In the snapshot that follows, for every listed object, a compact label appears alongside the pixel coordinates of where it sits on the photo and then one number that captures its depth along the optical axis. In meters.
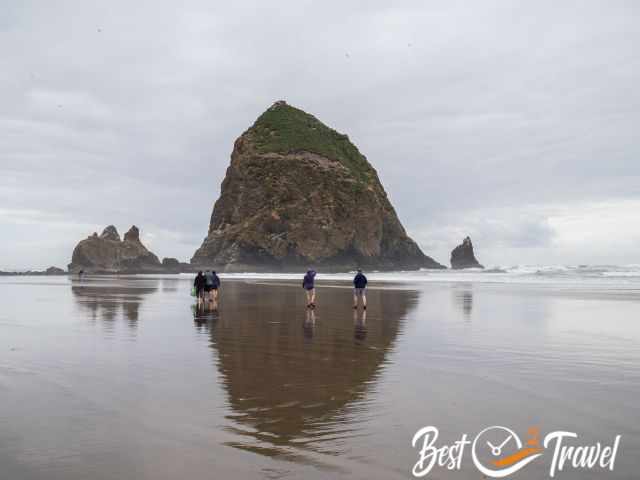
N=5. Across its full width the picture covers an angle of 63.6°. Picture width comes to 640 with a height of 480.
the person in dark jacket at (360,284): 22.47
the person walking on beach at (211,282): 25.33
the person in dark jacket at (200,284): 25.52
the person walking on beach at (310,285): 23.02
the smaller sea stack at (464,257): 133.88
